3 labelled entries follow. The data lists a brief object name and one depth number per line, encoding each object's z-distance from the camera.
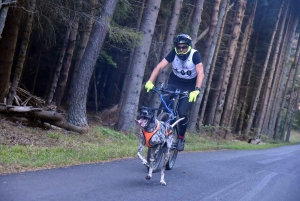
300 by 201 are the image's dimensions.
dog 6.76
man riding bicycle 7.84
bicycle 7.77
